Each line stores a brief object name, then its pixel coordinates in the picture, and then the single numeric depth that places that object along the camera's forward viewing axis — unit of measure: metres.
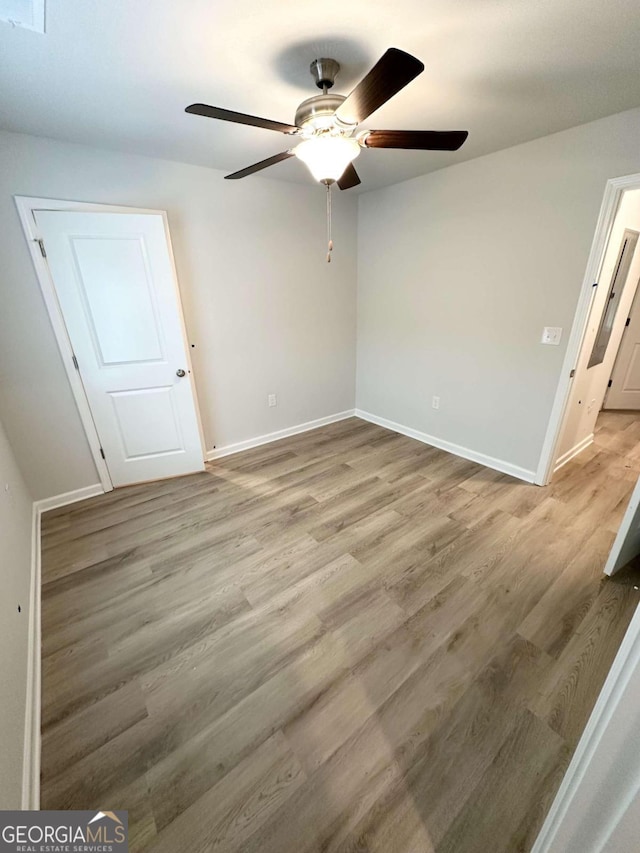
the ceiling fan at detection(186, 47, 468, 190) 1.22
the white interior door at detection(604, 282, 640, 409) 4.07
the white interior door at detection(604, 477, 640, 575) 1.74
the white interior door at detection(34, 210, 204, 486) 2.31
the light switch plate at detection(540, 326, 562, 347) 2.44
